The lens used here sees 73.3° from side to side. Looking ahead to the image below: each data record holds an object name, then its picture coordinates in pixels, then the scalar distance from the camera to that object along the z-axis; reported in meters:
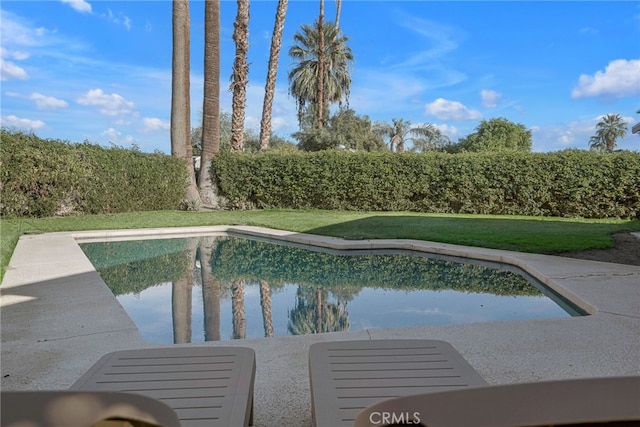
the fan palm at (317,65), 25.88
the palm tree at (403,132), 34.56
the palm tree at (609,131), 54.41
